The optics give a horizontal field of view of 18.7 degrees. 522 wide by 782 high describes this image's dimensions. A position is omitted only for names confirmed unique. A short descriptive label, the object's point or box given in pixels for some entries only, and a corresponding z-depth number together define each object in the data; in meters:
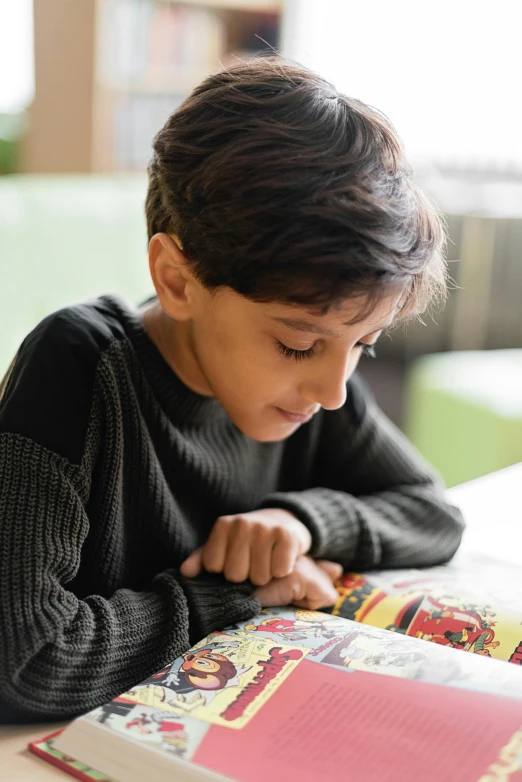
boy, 0.85
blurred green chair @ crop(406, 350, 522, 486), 1.81
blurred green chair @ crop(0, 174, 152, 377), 1.28
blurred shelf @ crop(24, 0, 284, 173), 2.78
